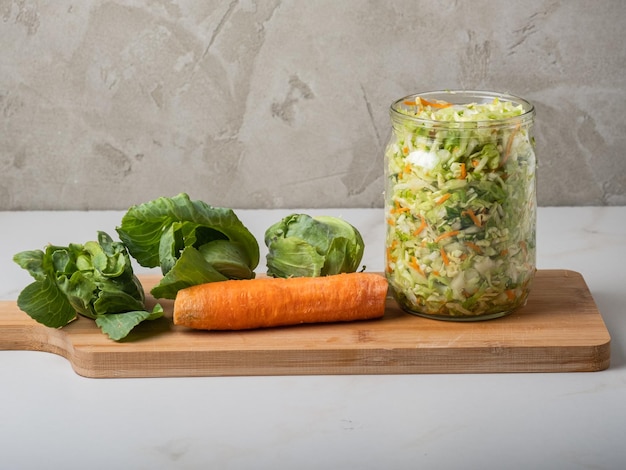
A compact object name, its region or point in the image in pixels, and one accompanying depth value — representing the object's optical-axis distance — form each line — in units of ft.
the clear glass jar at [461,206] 2.84
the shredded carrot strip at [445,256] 2.88
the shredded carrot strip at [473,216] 2.84
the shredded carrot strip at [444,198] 2.84
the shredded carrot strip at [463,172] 2.83
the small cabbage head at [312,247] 3.06
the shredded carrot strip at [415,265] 2.92
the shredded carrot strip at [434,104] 2.99
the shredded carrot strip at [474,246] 2.86
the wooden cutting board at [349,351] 2.83
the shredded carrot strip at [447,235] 2.86
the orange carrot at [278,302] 2.92
